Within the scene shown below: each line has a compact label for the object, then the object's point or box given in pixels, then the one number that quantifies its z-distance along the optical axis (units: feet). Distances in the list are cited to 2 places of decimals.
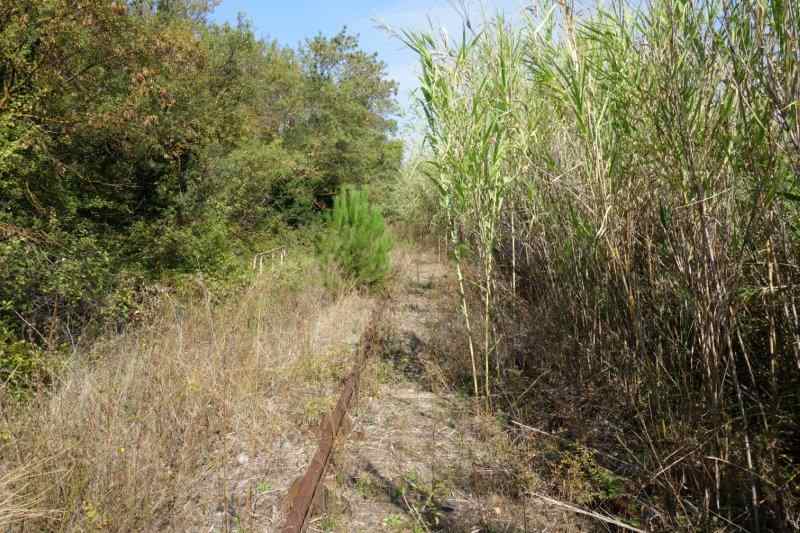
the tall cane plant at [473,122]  16.24
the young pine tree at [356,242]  36.55
